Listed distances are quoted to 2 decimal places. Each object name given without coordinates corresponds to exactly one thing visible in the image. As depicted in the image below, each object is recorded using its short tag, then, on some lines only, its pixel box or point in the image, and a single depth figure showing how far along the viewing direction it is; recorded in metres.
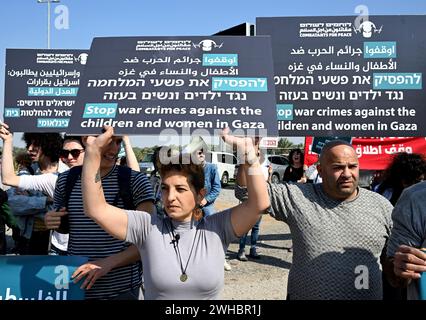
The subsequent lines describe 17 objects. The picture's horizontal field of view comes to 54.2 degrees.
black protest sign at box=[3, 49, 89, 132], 3.87
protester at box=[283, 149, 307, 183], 7.59
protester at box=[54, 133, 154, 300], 2.35
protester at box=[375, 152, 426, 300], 3.72
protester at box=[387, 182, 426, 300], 1.93
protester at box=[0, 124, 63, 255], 3.10
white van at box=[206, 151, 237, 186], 23.74
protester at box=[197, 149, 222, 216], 6.31
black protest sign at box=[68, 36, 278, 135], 2.19
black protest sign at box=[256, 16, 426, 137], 2.86
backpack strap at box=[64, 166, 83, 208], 2.50
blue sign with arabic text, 2.22
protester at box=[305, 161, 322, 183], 7.36
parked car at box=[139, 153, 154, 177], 20.06
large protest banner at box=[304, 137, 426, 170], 5.06
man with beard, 2.39
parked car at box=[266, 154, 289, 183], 23.28
